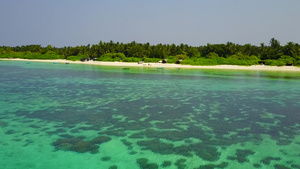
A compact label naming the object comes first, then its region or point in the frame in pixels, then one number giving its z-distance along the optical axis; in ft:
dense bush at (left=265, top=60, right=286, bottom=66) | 229.82
